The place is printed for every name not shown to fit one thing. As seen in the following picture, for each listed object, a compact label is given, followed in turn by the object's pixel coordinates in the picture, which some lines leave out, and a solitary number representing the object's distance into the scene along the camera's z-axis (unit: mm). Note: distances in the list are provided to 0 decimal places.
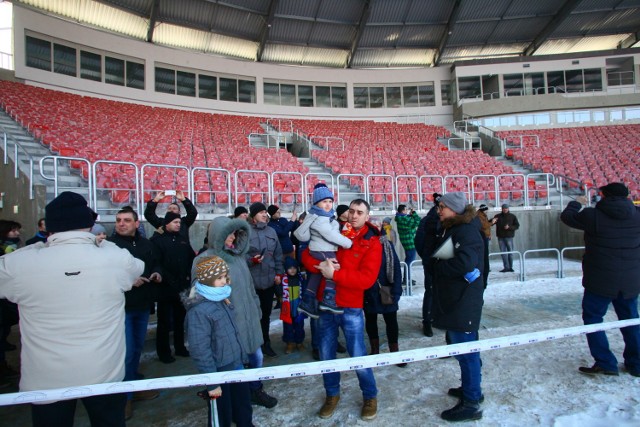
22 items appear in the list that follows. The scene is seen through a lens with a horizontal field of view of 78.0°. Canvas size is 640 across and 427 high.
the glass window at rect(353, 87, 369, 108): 27047
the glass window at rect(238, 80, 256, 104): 24602
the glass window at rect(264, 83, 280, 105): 25266
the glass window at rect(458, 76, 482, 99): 26875
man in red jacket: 3064
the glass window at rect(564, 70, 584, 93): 26119
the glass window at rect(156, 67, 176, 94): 22266
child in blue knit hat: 3205
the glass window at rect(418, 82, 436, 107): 27562
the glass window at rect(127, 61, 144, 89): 21297
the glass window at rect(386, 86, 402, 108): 27359
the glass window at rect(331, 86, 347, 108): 26734
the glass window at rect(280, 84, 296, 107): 25664
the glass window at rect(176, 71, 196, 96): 22844
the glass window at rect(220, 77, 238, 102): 24109
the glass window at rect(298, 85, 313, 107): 26048
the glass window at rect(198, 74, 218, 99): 23516
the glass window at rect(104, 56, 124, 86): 20562
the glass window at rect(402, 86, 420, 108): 27547
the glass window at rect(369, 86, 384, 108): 27266
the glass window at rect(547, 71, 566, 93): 26234
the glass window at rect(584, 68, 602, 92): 26062
